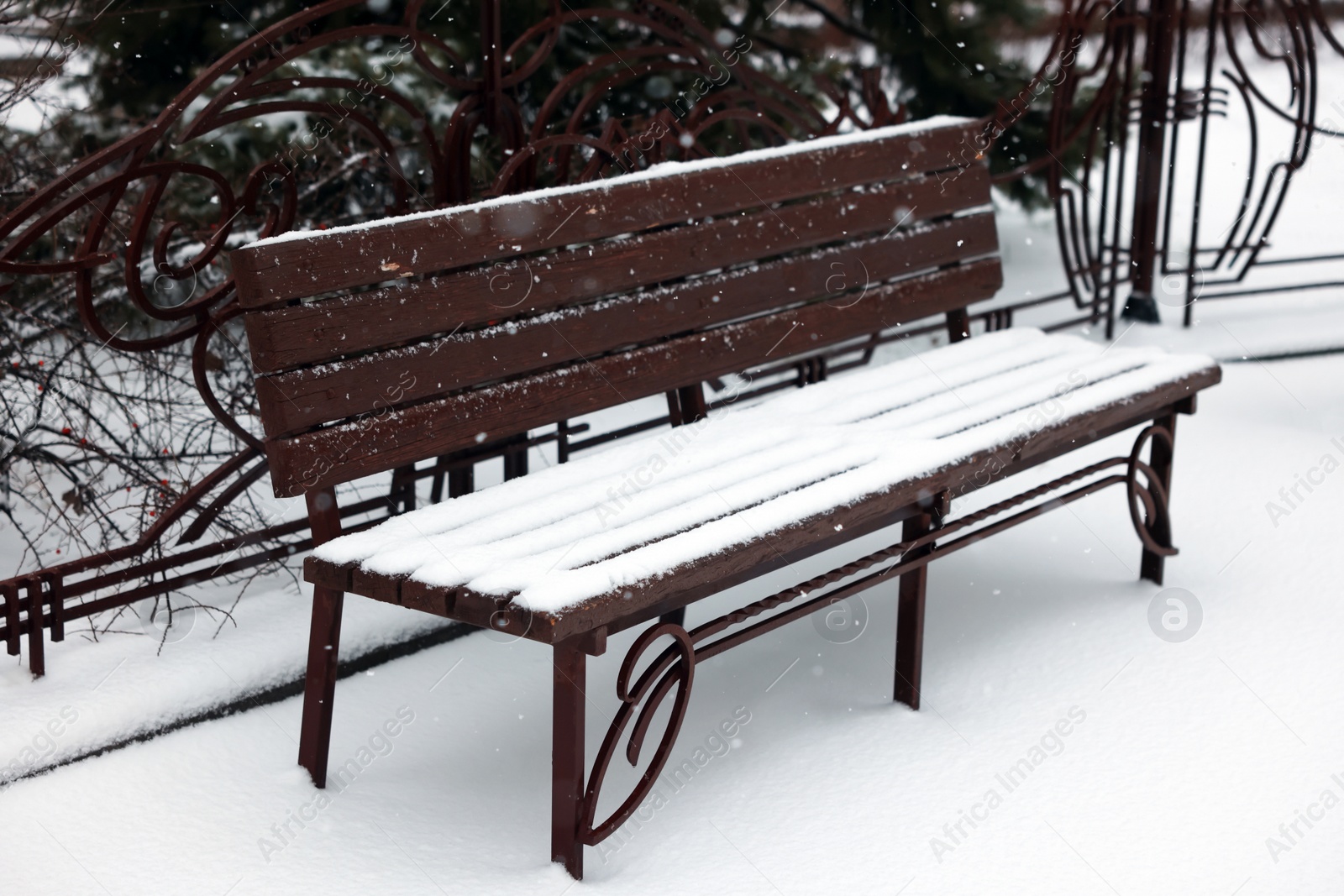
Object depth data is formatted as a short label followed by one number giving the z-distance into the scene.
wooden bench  2.45
